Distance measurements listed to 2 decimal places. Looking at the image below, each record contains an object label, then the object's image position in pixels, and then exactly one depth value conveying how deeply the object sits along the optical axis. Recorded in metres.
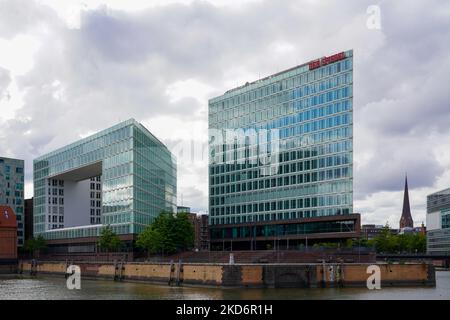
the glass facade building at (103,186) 138.62
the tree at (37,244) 173.25
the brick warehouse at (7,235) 160.50
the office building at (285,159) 129.00
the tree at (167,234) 127.81
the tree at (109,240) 136.81
